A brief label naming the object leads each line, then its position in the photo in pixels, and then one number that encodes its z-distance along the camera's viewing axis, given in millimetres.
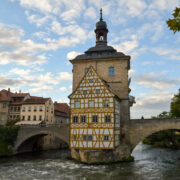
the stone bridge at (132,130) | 26656
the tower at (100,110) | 25484
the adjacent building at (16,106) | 44125
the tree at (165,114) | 48412
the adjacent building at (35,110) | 42469
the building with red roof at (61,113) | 50347
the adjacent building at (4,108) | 43812
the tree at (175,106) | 40031
